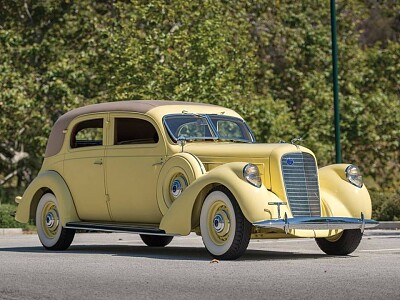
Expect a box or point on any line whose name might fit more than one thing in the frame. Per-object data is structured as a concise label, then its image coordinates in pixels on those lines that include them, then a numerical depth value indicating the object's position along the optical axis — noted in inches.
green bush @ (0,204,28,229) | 1029.8
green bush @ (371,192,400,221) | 1047.6
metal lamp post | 1114.1
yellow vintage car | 569.3
